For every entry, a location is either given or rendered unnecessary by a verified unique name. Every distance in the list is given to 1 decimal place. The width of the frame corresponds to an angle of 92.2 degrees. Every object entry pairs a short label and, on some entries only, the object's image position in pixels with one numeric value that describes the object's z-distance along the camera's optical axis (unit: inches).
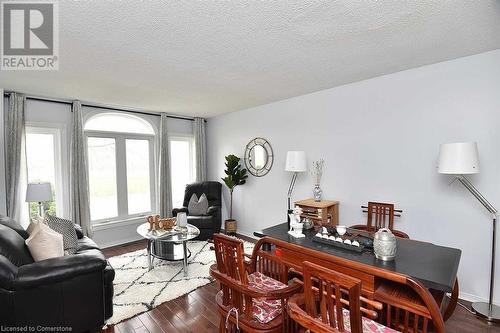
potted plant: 193.8
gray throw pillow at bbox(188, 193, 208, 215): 188.2
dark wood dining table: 55.3
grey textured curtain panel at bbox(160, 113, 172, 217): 199.0
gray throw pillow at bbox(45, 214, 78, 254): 102.6
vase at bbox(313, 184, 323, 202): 137.9
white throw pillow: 86.8
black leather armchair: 177.9
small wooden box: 128.7
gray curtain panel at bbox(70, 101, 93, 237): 157.0
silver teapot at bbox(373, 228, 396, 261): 64.1
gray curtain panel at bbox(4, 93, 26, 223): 135.2
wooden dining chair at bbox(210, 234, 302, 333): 55.2
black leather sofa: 71.6
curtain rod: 146.7
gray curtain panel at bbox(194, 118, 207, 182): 224.2
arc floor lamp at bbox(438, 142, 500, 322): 86.5
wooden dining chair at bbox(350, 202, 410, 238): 110.0
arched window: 174.8
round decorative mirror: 181.0
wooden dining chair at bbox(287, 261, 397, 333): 40.8
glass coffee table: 124.3
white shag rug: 100.4
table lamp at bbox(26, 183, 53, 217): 124.0
